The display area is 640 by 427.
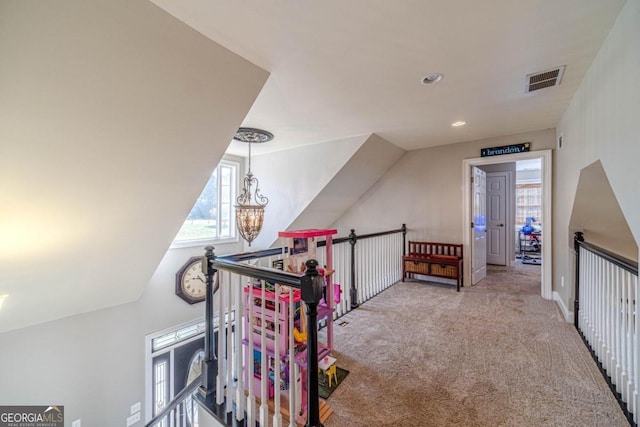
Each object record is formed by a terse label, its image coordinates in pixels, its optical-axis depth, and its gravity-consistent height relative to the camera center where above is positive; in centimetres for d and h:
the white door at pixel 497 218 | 574 -17
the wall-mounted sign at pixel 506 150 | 369 +94
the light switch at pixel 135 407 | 373 -293
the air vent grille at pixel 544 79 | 208 +115
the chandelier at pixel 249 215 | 321 -4
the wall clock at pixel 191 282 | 427 -122
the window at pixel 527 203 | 774 +25
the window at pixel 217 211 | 466 +3
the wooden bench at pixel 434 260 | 399 -81
